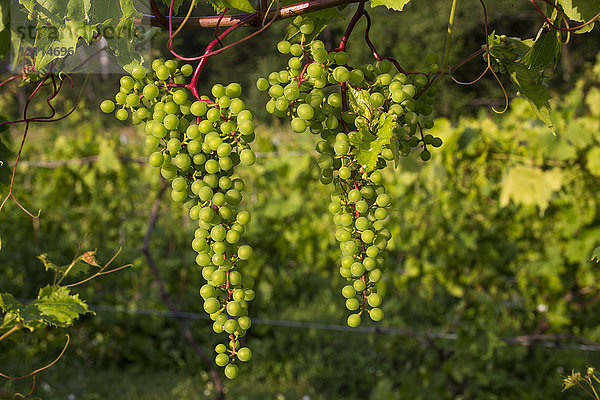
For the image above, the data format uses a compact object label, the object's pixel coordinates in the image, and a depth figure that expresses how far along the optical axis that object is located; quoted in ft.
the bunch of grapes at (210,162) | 2.38
